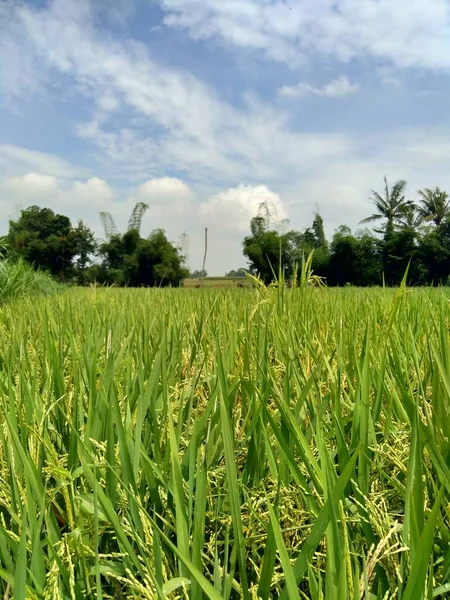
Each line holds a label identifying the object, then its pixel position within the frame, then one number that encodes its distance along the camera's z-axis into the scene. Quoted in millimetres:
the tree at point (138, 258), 30438
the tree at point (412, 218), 29872
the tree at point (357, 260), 27797
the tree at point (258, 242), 28766
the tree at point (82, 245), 31578
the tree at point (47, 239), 30125
